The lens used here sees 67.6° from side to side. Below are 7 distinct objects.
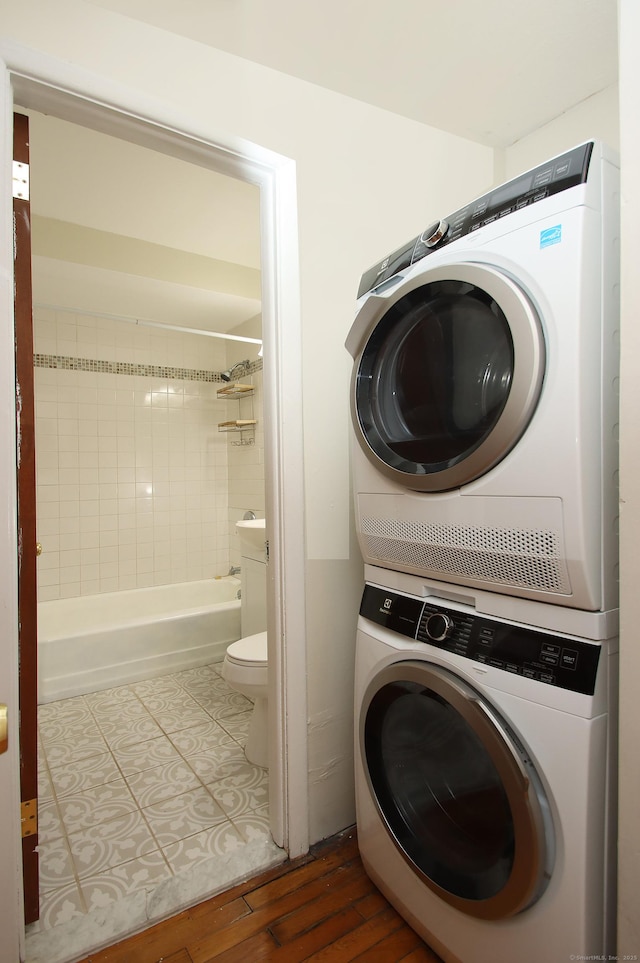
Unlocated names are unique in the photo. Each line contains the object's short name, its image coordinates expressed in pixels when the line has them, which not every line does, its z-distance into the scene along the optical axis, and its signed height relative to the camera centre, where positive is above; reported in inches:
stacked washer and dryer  32.8 -7.4
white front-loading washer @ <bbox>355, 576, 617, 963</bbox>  32.8 -24.4
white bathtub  103.0 -38.9
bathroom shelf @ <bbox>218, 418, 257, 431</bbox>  139.9 +15.1
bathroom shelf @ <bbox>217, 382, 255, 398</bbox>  137.5 +24.8
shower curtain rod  104.6 +36.1
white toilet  75.3 -32.8
